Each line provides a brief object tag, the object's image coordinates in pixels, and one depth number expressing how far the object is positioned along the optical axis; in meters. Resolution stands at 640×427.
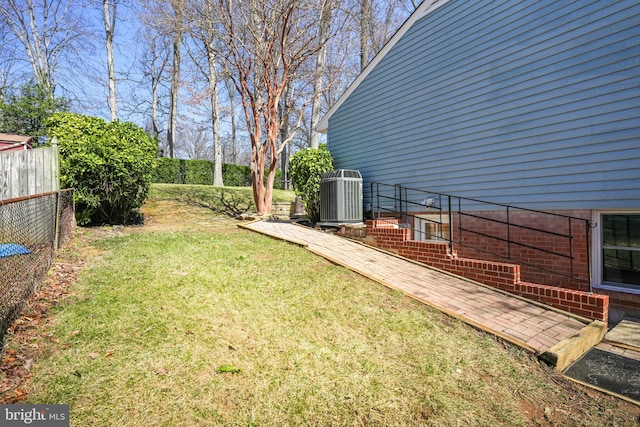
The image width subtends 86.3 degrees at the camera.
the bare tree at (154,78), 25.05
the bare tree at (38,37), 18.67
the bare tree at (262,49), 10.13
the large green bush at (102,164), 7.54
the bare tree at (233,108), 23.94
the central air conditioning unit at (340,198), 7.82
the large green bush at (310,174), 8.92
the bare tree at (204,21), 10.35
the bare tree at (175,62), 11.07
